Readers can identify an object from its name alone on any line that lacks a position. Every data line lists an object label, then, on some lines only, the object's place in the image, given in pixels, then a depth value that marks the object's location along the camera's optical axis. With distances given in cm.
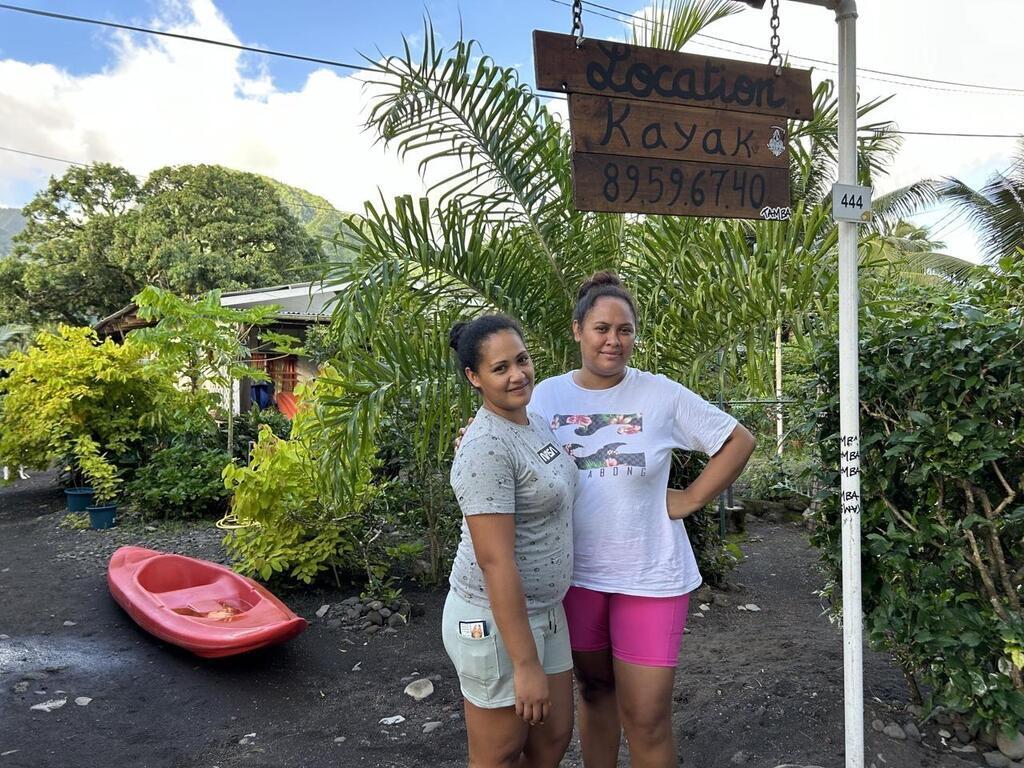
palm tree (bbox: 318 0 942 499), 364
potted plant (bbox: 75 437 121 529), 836
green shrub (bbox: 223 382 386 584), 524
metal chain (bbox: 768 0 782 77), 225
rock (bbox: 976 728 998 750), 291
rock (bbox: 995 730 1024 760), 282
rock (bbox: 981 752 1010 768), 282
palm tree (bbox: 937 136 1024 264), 1541
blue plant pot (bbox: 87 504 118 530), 834
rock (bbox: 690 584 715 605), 555
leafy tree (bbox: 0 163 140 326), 2138
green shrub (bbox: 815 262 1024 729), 262
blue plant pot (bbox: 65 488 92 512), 906
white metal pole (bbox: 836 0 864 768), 222
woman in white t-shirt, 216
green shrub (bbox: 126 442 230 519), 852
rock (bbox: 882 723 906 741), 300
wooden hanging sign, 207
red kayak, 428
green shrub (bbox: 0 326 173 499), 874
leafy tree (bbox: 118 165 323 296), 2086
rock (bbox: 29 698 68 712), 395
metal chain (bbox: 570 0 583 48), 207
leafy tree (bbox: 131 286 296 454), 851
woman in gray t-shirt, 184
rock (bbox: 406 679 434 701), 409
